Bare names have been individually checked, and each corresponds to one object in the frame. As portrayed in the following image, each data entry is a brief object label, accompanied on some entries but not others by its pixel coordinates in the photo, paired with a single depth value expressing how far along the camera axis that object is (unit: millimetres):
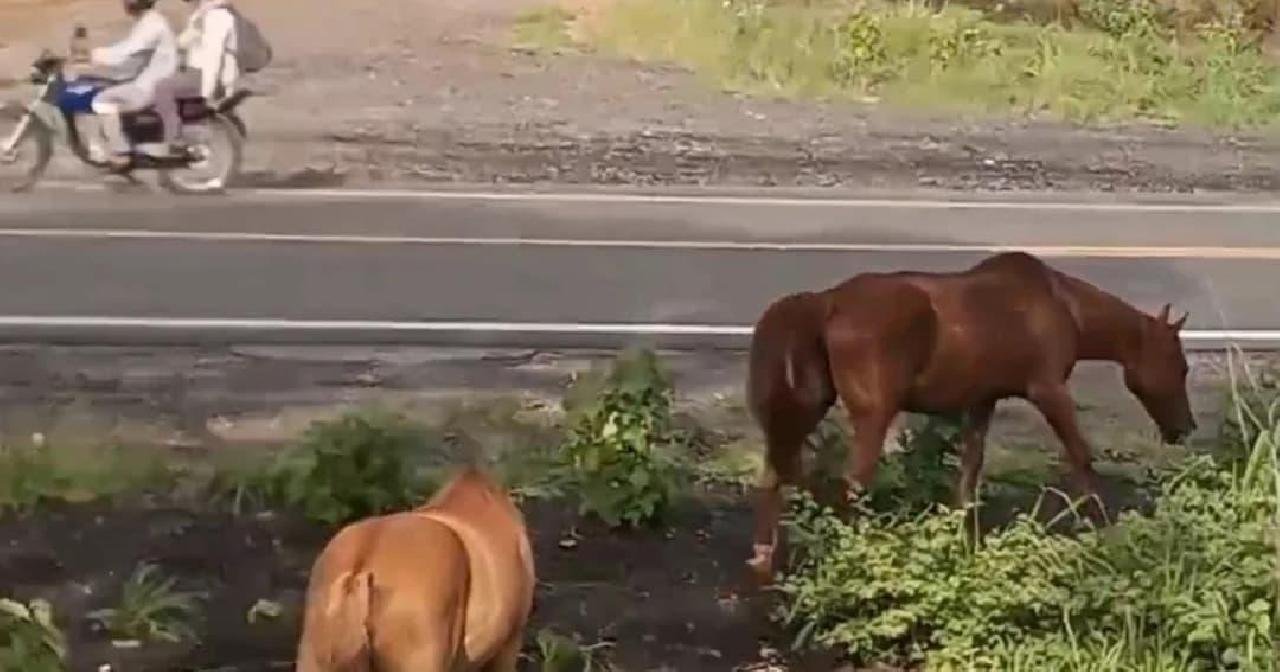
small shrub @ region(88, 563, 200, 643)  11172
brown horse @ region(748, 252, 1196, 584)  11445
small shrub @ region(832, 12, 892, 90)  28281
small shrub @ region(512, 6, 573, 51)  27766
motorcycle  24109
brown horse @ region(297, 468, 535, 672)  8102
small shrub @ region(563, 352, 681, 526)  13078
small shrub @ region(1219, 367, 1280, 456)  12312
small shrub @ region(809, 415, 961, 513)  12828
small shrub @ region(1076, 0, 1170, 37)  29359
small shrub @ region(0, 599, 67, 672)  9906
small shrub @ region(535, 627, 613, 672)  10797
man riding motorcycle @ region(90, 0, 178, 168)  23984
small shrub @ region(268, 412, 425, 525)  12773
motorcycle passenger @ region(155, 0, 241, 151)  24000
